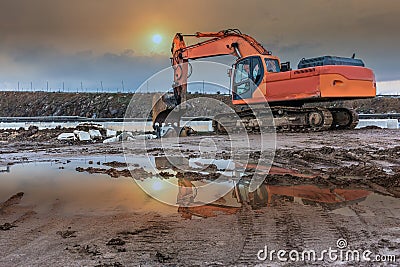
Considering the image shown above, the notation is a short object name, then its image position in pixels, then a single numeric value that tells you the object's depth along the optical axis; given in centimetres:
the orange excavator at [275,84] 1269
